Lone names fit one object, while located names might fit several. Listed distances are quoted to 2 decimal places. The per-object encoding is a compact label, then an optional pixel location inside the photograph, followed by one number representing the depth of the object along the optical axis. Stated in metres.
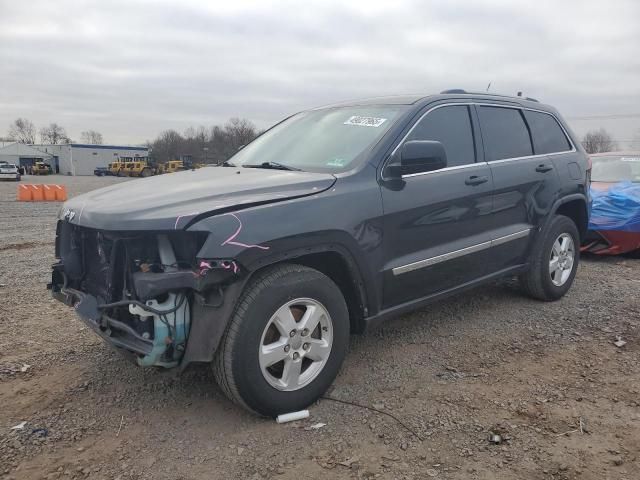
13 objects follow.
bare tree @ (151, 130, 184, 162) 84.66
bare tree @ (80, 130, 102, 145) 121.38
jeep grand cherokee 2.71
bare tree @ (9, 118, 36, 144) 121.88
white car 41.54
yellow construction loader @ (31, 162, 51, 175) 67.75
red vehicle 6.79
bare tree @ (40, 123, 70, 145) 117.29
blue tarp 6.77
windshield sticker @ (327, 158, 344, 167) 3.48
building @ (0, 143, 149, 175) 80.38
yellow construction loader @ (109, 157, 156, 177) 60.03
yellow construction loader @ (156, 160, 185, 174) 55.76
